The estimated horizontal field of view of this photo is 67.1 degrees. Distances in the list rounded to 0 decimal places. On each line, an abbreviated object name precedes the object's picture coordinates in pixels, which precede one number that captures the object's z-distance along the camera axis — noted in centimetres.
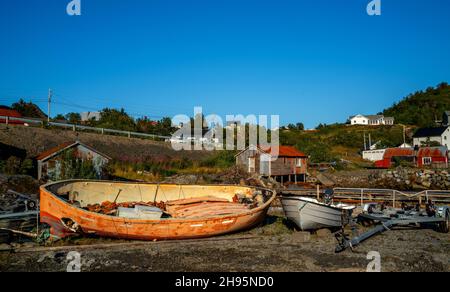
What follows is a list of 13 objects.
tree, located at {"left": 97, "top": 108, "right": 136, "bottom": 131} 5119
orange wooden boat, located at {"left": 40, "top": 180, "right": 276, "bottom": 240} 1089
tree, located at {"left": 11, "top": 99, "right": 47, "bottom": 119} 5750
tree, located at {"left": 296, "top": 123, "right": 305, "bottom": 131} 10831
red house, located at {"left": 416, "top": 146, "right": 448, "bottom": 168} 4802
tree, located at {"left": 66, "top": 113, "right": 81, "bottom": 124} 6051
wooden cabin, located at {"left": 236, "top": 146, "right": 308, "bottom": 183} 3588
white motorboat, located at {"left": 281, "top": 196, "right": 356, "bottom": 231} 1236
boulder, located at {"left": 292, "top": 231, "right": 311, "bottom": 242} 1181
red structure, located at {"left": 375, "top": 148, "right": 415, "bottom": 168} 5144
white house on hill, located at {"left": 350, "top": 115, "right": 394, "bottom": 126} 10600
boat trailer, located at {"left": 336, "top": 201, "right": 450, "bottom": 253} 1309
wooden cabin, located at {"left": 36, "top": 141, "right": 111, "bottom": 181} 2253
